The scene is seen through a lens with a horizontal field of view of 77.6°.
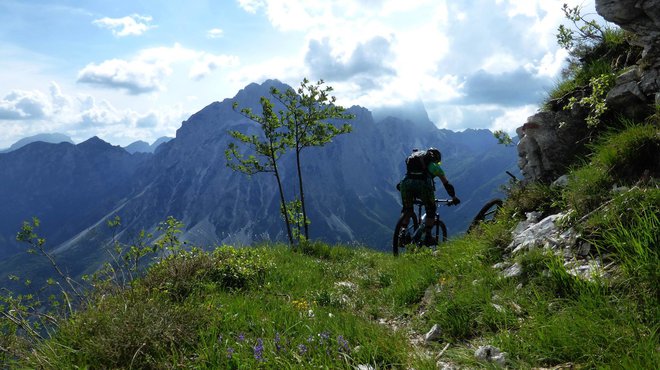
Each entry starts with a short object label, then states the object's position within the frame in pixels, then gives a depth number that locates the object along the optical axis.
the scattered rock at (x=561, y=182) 7.67
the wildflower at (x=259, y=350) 4.29
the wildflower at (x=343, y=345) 4.51
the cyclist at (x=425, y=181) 13.06
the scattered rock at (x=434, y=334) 5.27
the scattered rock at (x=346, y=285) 9.02
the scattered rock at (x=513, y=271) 5.68
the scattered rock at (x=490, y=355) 3.91
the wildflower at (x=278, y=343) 4.65
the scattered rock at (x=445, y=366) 4.21
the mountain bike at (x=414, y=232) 13.30
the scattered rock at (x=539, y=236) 6.01
